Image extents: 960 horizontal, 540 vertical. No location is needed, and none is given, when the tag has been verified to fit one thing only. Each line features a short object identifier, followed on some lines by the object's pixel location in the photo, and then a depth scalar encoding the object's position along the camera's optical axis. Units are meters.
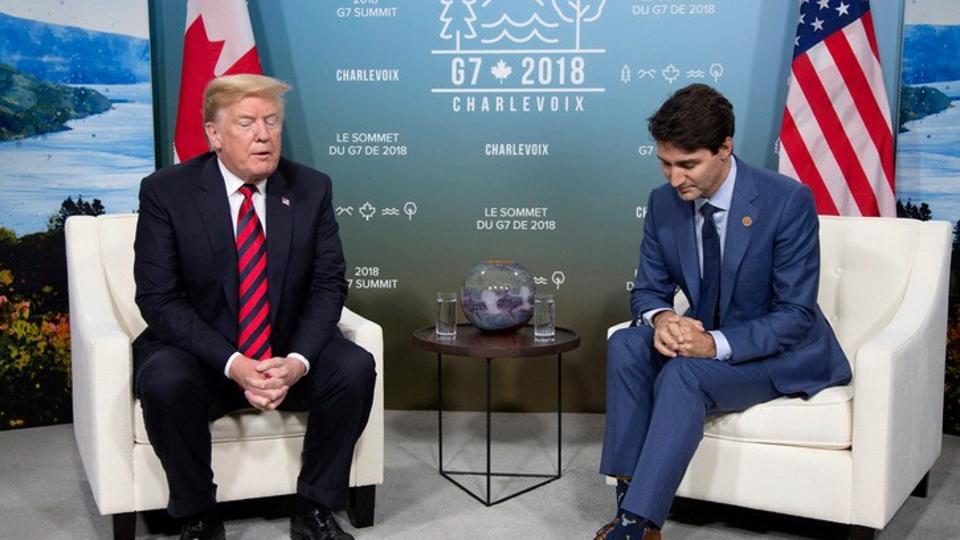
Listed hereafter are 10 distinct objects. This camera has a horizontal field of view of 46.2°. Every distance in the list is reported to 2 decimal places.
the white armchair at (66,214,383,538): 3.08
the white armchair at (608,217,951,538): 2.99
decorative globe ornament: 3.68
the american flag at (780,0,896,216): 4.24
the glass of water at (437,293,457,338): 3.67
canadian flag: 4.37
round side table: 3.47
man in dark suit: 3.10
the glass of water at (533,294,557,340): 3.65
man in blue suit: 2.98
